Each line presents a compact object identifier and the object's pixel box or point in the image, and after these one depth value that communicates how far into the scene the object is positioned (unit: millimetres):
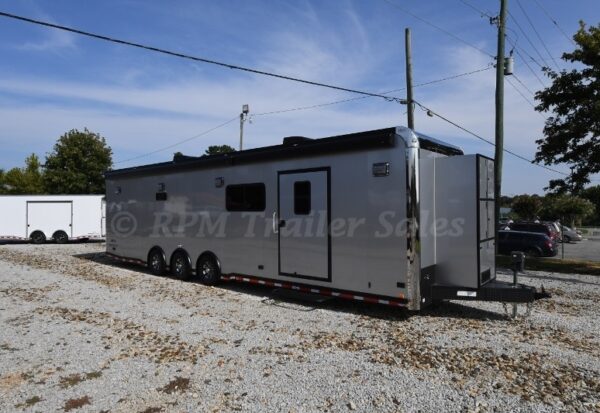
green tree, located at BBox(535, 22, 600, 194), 12234
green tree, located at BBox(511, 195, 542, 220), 49688
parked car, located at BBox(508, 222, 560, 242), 22695
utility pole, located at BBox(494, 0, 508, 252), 13188
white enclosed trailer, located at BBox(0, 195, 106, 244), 21797
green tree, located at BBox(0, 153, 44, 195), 45519
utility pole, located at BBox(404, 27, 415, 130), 15646
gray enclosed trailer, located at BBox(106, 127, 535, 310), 6668
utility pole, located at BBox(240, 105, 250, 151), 30612
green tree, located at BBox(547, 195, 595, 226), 42281
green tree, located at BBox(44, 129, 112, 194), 32844
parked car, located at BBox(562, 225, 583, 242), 31119
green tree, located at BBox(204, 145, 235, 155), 59781
